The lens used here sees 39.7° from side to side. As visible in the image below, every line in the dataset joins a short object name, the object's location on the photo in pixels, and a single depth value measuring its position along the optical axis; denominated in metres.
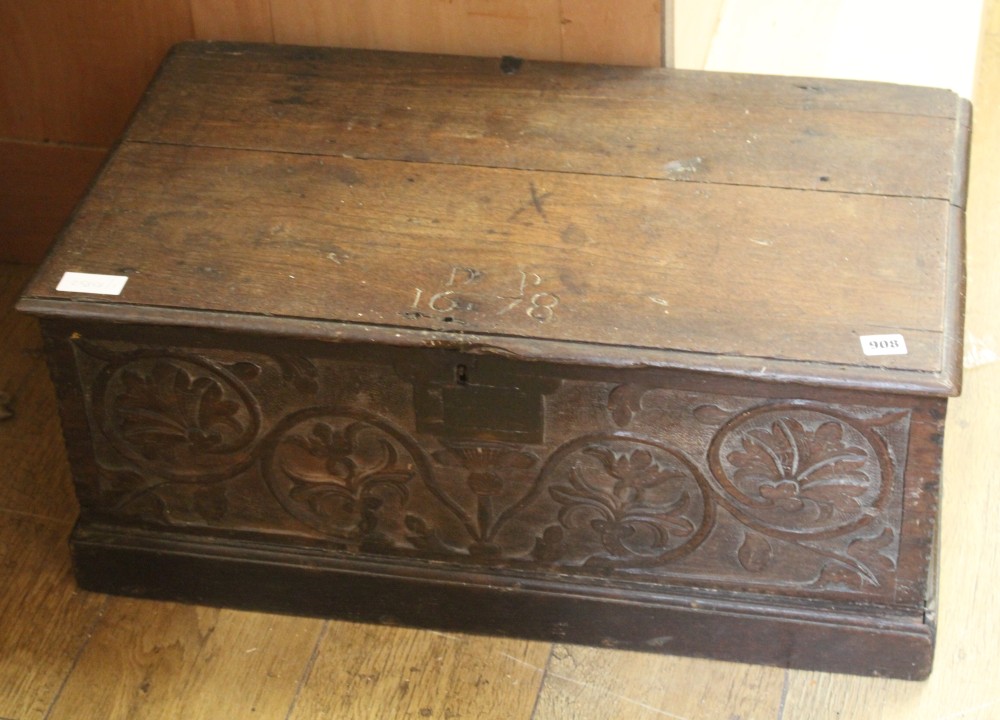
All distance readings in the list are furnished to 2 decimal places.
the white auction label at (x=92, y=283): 1.41
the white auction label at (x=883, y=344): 1.31
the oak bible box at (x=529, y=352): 1.36
